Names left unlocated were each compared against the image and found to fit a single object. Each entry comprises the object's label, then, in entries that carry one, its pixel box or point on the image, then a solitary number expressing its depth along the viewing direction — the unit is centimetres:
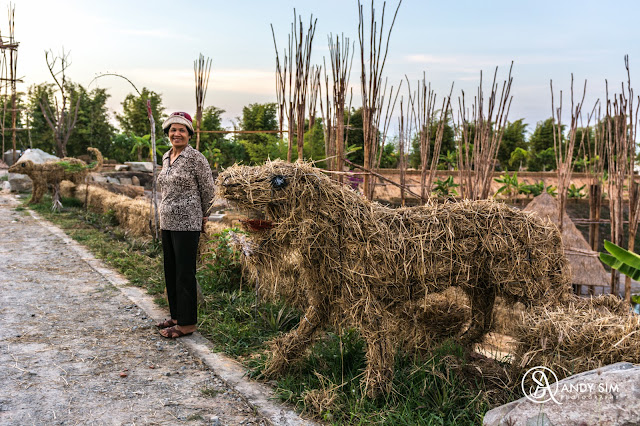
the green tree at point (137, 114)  2842
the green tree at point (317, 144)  1400
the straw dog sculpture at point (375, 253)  310
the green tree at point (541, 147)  2334
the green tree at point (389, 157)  2188
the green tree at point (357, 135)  2041
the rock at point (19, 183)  1695
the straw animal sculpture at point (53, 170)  1224
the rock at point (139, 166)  1905
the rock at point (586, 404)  233
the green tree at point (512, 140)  2486
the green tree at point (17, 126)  2844
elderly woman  422
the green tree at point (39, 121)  2731
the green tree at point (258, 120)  2144
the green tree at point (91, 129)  2714
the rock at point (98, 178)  1594
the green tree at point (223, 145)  2199
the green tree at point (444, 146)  2203
